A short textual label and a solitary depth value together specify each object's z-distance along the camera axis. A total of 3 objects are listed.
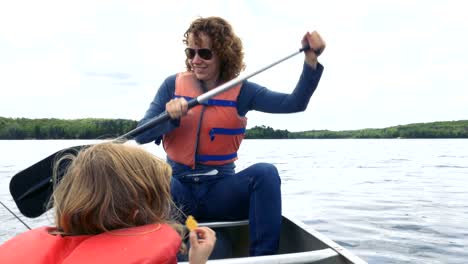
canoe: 2.40
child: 1.47
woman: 3.07
